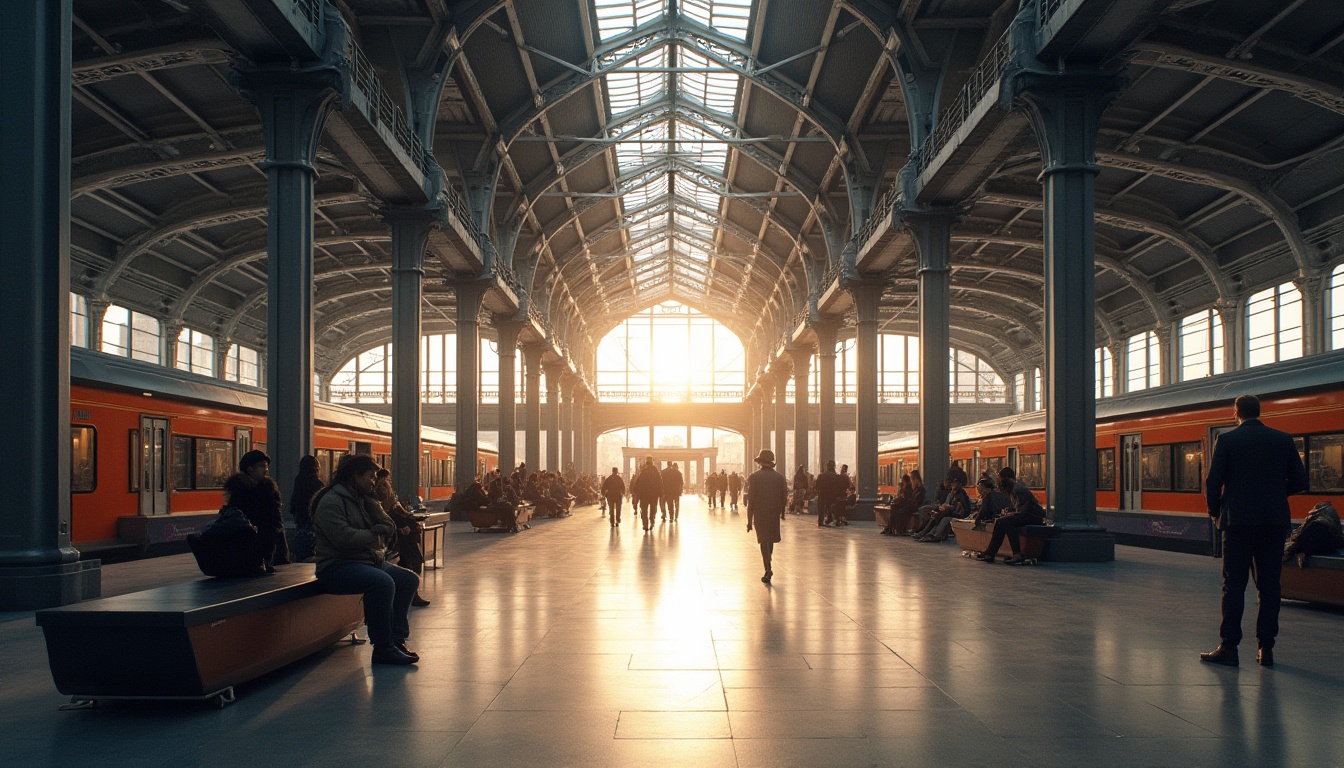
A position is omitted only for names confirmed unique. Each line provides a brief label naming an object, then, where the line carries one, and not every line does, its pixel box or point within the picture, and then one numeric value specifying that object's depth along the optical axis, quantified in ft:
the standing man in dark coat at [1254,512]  20.77
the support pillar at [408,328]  65.21
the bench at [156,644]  16.34
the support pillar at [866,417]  87.56
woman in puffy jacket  20.90
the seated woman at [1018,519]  44.93
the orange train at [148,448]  42.37
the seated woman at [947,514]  58.95
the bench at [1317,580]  28.04
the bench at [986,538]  44.70
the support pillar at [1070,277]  45.39
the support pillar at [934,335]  69.15
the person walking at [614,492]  82.48
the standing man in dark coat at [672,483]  83.05
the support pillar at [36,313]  28.58
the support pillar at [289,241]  43.68
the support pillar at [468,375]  87.71
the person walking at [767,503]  38.47
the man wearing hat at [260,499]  24.25
